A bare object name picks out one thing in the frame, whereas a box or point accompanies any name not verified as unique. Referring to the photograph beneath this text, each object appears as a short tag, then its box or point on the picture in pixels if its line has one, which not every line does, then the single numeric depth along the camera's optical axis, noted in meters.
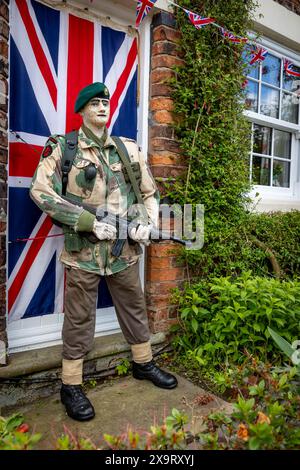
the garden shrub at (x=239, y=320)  2.81
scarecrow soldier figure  2.32
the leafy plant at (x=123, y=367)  2.87
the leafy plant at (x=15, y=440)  1.24
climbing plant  3.14
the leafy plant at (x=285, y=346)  1.99
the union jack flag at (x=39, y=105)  2.63
